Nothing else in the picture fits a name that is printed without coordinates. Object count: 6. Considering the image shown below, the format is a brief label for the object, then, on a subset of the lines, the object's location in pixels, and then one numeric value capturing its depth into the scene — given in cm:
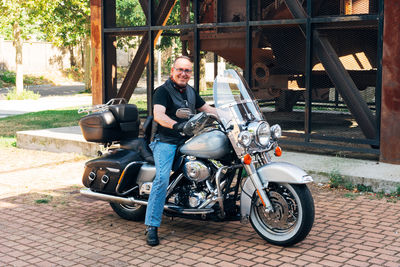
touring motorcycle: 527
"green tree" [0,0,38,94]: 2367
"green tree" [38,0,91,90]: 2497
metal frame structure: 866
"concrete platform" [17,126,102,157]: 1084
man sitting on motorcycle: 561
